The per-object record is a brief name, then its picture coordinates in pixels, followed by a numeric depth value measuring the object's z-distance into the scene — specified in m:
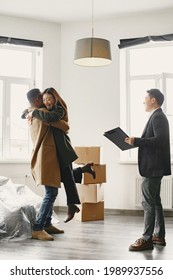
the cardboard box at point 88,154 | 4.89
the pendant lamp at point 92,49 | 3.86
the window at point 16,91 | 5.65
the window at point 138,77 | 5.59
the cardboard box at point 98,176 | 4.84
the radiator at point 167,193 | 5.17
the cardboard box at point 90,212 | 4.84
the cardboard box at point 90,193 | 4.79
